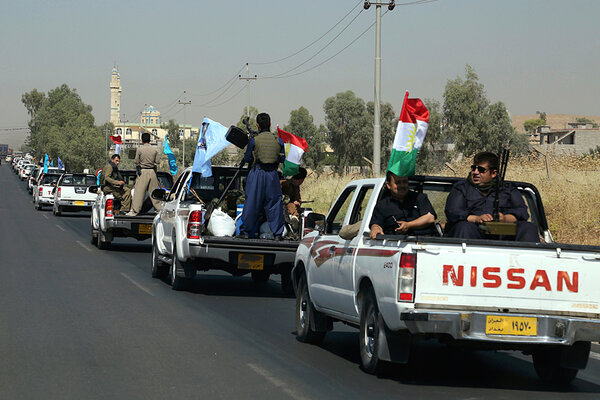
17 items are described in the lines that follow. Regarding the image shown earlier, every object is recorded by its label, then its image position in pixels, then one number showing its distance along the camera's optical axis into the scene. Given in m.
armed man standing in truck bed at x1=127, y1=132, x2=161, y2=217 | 20.61
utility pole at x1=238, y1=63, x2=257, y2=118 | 76.62
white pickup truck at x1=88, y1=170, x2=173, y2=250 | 21.06
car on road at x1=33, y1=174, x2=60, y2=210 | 45.03
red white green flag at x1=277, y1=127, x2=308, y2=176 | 15.78
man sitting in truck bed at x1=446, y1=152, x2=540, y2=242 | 8.70
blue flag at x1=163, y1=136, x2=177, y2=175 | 21.03
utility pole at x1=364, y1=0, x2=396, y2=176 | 32.88
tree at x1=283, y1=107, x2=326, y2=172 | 124.81
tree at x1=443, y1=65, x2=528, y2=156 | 75.19
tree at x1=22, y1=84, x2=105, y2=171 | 109.61
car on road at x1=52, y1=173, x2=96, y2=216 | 39.12
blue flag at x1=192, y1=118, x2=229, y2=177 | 15.23
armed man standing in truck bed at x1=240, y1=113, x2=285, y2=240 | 14.06
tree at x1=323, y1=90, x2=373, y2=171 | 108.38
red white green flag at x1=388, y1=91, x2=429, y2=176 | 8.77
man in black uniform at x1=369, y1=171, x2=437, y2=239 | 8.85
